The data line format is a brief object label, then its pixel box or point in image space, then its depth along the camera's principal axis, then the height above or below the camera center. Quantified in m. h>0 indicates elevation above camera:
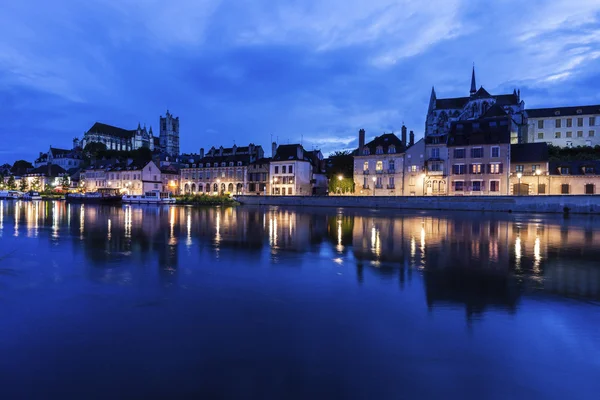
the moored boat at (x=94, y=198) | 73.31 -0.44
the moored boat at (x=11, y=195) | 88.69 +0.17
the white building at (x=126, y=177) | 93.25 +4.50
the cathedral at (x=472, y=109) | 85.56 +21.43
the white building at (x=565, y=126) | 76.75 +13.58
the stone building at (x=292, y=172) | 75.81 +4.60
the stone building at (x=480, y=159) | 59.28 +5.42
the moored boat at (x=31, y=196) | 83.84 -0.06
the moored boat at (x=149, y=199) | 68.47 -0.57
